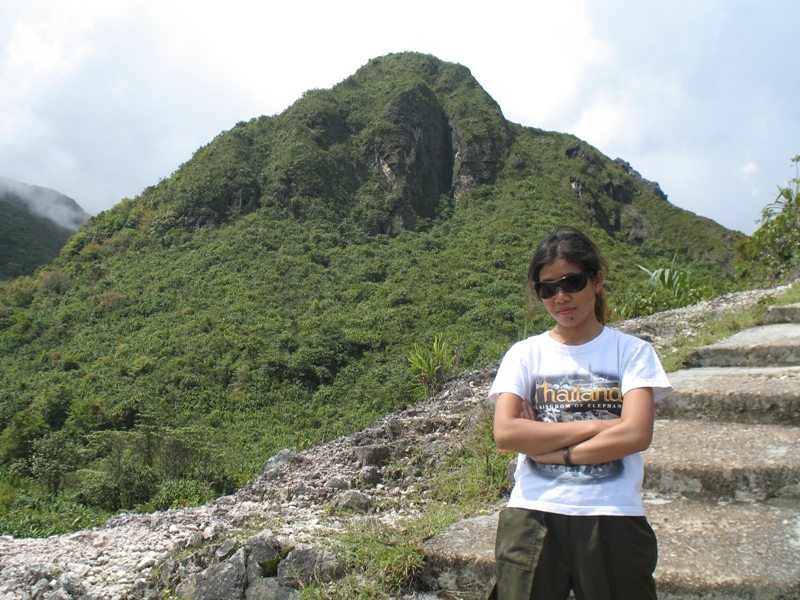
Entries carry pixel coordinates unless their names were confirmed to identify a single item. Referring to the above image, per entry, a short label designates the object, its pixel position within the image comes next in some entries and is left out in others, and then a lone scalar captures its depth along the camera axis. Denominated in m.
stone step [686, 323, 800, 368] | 3.60
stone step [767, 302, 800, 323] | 4.66
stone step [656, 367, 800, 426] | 2.76
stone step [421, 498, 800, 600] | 1.75
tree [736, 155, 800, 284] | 7.56
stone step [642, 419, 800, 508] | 2.24
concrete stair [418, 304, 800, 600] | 1.81
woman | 1.35
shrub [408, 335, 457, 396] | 7.05
